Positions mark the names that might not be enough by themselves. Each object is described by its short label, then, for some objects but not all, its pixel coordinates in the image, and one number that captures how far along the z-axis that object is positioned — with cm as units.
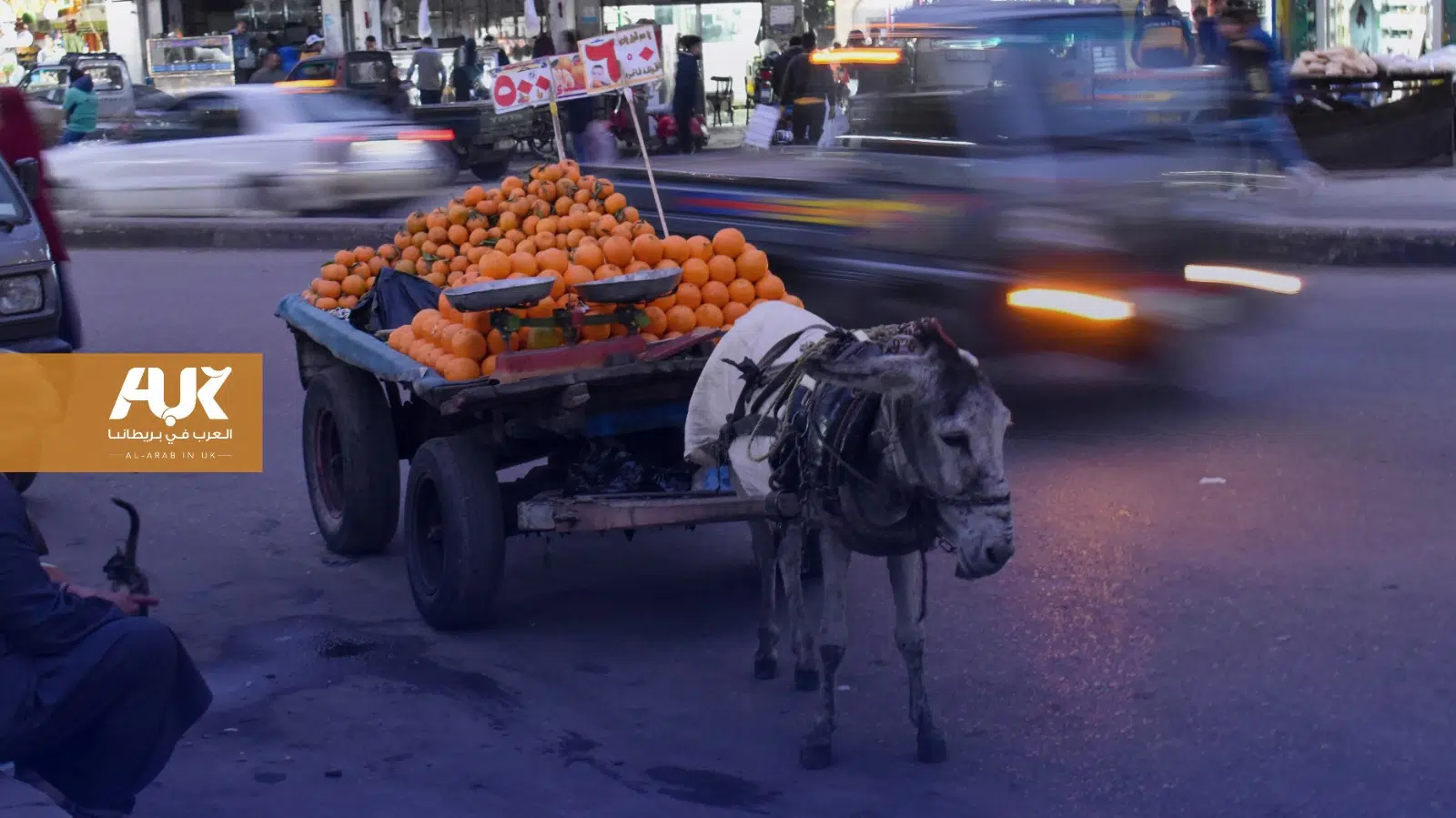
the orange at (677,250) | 634
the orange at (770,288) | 629
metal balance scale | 553
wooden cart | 541
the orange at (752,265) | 627
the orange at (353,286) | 741
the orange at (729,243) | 628
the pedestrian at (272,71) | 2704
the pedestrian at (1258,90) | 1011
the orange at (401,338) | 612
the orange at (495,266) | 625
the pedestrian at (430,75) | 2692
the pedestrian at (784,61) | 2203
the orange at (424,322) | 604
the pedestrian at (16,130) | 1016
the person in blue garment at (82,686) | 372
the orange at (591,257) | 622
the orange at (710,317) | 613
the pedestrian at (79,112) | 2159
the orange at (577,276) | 610
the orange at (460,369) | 562
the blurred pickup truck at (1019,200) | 823
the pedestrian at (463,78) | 2619
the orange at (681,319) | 608
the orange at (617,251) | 624
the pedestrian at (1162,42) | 982
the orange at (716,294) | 618
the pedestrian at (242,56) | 3394
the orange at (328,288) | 742
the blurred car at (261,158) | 1800
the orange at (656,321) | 602
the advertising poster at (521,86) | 998
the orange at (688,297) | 616
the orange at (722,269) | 621
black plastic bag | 675
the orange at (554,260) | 623
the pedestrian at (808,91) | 2011
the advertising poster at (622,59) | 992
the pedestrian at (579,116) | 2102
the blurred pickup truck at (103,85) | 2803
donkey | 420
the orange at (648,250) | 634
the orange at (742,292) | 621
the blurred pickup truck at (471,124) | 2318
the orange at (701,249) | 628
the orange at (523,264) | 629
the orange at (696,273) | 617
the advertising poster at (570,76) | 1014
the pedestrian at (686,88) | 2370
